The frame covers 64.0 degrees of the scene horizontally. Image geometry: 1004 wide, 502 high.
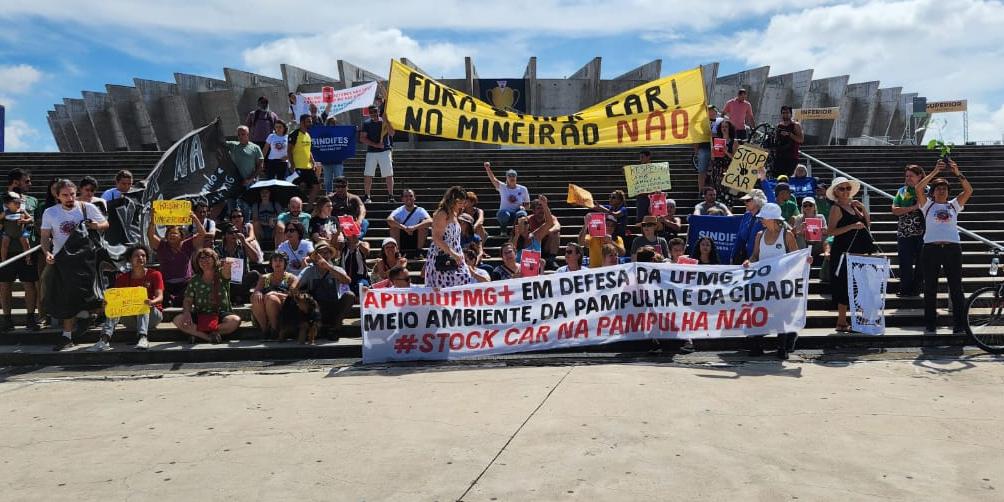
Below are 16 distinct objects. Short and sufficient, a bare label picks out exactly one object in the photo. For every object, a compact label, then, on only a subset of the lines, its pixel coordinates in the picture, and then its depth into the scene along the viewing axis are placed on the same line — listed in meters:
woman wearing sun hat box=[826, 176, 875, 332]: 8.78
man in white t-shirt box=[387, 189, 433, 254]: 11.38
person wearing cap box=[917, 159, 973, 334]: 8.78
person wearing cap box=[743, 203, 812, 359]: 8.25
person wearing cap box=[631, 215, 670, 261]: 9.80
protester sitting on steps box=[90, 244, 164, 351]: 8.80
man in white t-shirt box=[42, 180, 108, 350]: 9.07
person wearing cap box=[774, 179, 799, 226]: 11.49
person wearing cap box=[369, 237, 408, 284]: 9.36
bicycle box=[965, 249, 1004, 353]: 8.13
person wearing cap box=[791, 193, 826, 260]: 10.14
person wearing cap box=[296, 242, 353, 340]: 8.86
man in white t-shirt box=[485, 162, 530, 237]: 12.48
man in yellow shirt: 13.51
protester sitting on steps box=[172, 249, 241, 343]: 8.84
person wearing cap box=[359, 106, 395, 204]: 13.89
